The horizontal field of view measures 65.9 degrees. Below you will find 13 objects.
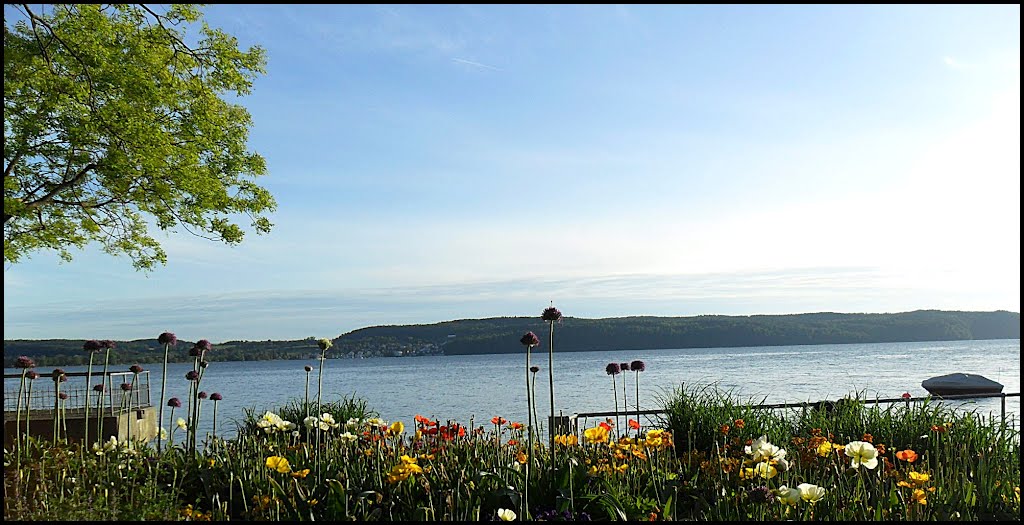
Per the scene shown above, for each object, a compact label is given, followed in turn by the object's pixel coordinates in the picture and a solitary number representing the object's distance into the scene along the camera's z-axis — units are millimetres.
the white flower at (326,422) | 5283
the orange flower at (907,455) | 4402
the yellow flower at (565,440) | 5019
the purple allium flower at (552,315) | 4141
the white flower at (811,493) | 3850
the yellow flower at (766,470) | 4050
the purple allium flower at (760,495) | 3787
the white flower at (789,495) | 3762
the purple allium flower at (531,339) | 4230
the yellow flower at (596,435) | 4543
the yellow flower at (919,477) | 3912
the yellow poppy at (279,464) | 4168
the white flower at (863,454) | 4023
